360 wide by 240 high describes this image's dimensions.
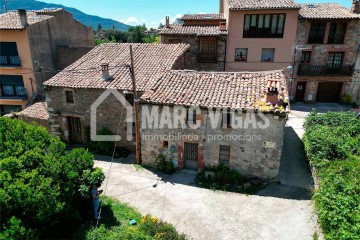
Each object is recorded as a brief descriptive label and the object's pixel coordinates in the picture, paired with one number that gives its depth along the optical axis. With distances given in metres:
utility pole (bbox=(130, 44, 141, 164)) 15.47
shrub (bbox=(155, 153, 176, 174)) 16.41
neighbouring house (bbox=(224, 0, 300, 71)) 25.42
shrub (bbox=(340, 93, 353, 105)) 28.24
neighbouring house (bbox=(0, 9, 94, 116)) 24.27
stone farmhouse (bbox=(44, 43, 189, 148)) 17.95
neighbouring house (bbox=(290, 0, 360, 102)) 26.45
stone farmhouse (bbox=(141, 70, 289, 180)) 14.35
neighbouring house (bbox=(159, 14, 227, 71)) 26.30
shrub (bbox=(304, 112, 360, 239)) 9.34
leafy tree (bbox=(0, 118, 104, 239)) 9.71
